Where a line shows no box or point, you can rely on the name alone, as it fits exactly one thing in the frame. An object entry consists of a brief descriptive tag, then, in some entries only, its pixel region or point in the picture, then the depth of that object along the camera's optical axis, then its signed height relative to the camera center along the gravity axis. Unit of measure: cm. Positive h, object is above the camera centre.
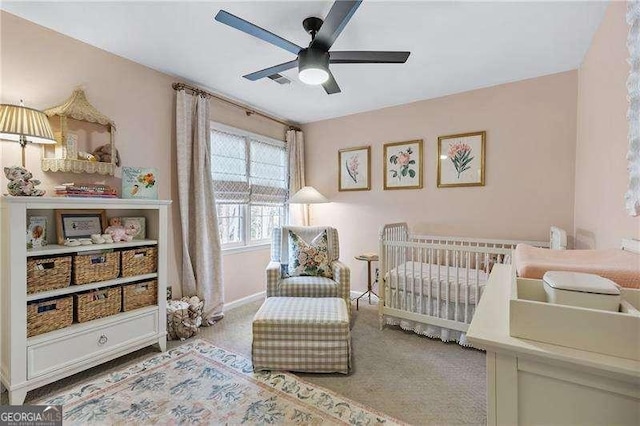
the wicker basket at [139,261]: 209 -39
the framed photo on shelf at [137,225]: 225 -13
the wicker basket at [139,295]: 209 -65
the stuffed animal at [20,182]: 165 +15
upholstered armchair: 259 -68
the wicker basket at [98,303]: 187 -64
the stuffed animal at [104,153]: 220 +42
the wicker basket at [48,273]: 168 -39
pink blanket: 87 -19
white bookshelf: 159 -75
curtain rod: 267 +116
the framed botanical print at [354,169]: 366 +52
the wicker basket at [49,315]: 168 -64
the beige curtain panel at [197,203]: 266 +5
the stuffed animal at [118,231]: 208 -17
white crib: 231 -67
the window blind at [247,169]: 316 +48
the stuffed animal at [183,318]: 244 -94
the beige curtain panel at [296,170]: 395 +53
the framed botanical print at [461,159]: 294 +52
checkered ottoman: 194 -91
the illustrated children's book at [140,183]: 221 +20
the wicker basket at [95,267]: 186 -39
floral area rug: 156 -112
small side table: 321 -79
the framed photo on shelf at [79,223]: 192 -10
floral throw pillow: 279 -49
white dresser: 61 -40
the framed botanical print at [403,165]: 330 +52
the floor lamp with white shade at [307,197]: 348 +14
